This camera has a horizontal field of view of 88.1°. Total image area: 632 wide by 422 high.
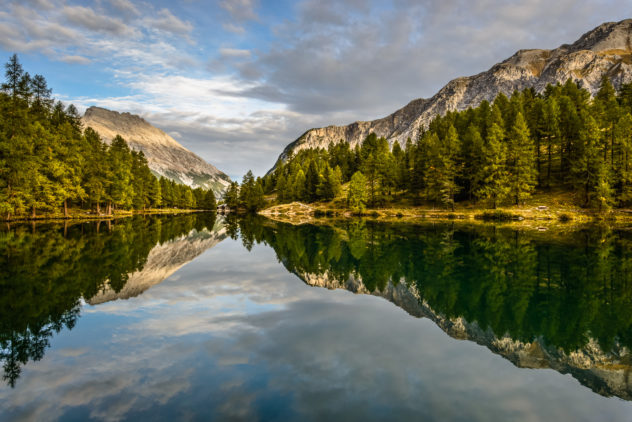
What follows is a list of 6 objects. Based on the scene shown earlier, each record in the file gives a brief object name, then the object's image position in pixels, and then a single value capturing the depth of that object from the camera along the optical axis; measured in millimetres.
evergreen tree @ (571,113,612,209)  53594
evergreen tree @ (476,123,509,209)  61831
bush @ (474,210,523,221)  57375
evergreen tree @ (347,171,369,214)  81312
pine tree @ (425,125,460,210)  68688
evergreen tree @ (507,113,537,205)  61719
